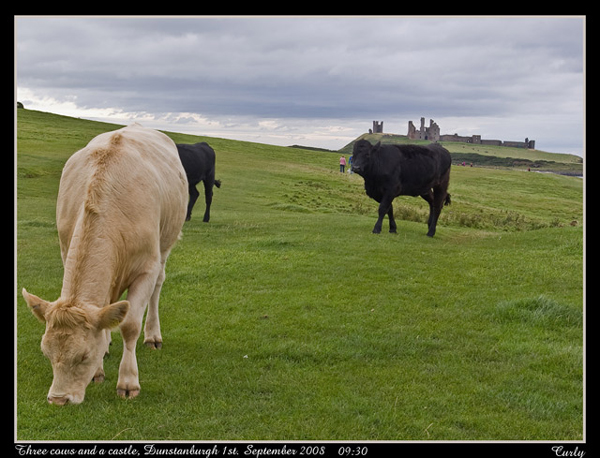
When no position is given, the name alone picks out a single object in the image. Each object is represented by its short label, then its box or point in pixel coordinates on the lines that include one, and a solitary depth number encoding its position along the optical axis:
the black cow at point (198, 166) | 19.12
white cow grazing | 4.69
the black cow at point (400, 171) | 17.22
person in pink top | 52.06
